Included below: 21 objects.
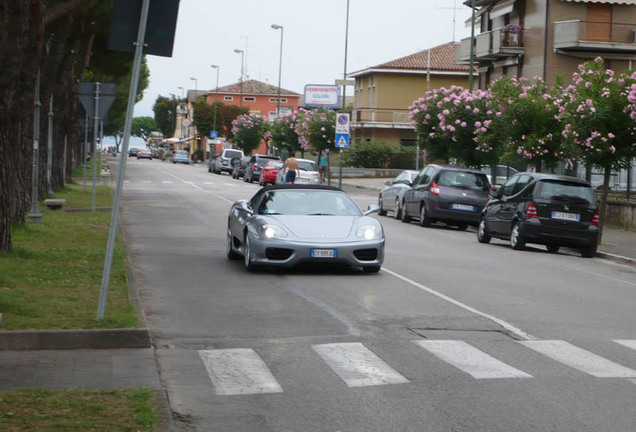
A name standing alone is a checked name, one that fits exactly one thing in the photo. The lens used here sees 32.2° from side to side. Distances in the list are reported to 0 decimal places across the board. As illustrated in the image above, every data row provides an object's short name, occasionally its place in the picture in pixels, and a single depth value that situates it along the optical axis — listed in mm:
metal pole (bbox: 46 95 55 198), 31922
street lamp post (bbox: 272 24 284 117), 86375
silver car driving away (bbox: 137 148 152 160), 138750
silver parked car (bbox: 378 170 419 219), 32125
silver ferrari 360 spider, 15062
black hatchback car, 22406
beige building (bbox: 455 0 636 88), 50312
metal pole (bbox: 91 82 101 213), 25734
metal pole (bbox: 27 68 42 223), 23297
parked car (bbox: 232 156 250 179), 69250
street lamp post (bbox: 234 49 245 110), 110812
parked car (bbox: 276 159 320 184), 50822
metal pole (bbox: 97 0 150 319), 9734
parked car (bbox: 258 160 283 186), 55562
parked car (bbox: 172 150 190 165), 118812
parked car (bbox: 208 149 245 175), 78562
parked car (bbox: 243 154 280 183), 62375
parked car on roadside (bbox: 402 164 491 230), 28906
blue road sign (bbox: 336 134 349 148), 46531
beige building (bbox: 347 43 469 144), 84812
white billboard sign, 96312
